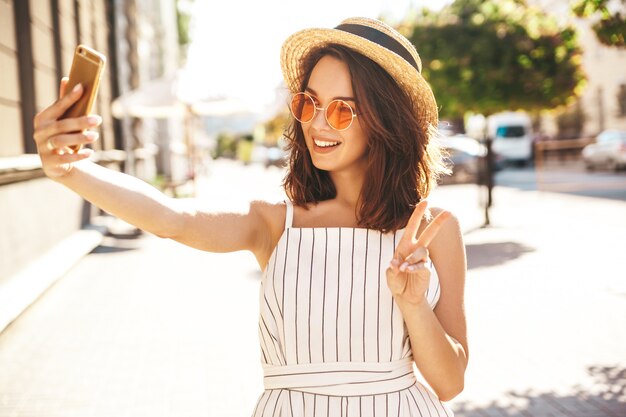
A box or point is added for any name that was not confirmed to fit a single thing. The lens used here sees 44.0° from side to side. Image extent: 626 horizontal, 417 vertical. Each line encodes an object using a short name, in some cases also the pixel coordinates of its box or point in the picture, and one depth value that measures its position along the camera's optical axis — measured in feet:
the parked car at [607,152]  82.33
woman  6.22
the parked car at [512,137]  117.50
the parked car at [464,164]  92.27
